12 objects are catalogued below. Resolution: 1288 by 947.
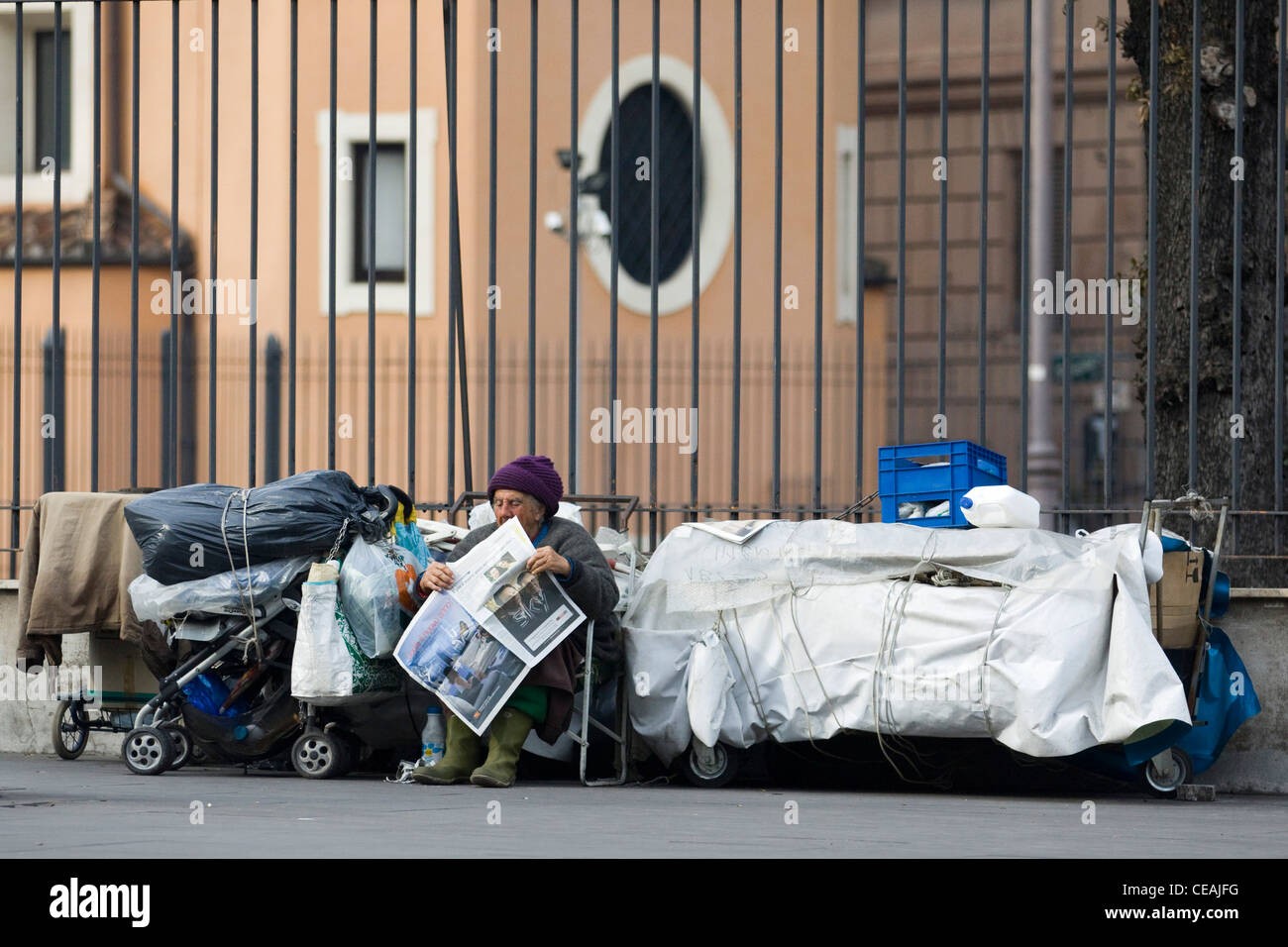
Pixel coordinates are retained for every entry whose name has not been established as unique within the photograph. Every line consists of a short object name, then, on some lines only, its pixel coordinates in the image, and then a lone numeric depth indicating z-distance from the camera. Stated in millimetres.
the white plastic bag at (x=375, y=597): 16609
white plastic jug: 16844
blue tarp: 16875
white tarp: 15664
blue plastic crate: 17531
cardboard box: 16687
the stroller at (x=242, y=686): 16969
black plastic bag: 16875
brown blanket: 17984
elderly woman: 16391
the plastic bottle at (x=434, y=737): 17078
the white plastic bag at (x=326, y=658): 16437
